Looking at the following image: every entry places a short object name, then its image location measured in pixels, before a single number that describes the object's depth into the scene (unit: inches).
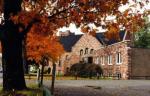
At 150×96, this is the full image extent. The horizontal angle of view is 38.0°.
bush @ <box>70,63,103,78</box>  1207.5
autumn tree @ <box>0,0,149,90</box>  404.4
